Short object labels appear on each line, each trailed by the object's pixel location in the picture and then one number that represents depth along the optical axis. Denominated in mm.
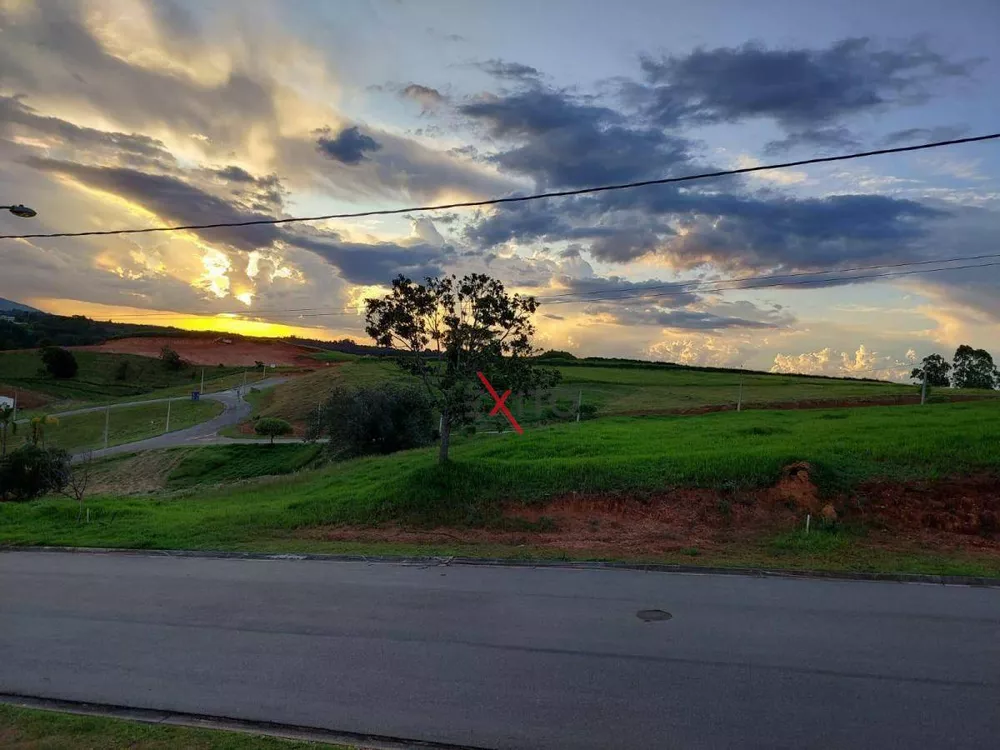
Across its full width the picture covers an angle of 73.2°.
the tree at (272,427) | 51750
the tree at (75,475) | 30047
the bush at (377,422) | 36531
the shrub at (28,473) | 29203
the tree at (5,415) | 40525
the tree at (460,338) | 18250
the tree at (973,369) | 72500
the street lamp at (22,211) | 12992
